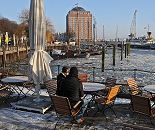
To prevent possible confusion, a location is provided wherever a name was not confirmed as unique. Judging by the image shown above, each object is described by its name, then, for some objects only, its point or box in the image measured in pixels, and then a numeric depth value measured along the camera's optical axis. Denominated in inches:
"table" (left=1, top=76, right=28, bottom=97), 405.6
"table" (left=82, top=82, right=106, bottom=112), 347.5
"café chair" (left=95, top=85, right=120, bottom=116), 317.9
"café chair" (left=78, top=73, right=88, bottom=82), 444.3
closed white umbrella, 338.6
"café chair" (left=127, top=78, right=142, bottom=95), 394.3
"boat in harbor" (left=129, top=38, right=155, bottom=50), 5353.8
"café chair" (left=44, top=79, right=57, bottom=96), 366.6
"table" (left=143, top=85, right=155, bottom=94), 352.4
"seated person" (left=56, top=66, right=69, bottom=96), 316.4
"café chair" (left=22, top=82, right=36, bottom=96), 453.6
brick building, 6843.0
